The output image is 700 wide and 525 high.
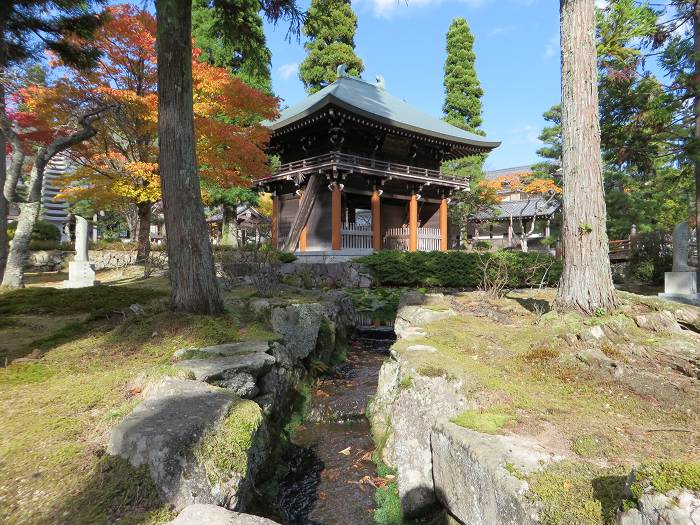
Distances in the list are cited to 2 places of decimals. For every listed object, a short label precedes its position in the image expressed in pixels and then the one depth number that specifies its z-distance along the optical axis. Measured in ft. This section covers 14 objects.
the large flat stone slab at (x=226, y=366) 11.40
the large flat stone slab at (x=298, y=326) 21.04
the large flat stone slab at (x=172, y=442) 6.98
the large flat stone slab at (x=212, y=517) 5.62
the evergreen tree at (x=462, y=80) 90.53
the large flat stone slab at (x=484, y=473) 6.02
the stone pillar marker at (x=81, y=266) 38.37
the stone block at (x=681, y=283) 32.68
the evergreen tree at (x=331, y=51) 80.89
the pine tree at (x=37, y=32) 24.67
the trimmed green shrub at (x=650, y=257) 48.11
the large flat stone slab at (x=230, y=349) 13.55
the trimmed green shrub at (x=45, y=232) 61.70
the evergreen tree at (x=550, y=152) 80.28
